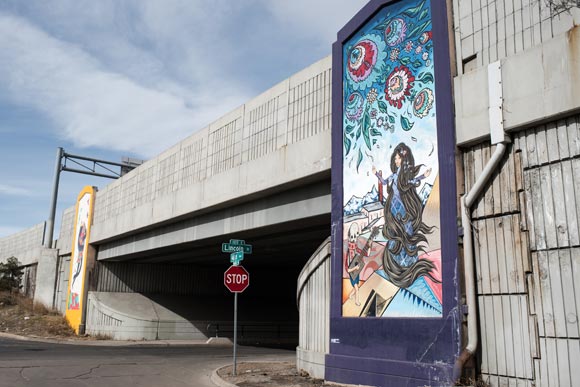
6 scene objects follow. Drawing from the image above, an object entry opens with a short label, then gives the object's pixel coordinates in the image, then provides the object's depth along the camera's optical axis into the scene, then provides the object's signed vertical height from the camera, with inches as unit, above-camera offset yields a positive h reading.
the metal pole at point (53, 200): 1690.3 +300.7
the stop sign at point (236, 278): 561.9 +19.5
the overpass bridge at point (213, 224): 636.1 +114.9
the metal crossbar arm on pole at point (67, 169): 1707.7 +419.4
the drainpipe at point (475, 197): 385.1 +76.1
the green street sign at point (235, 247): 581.6 +53.9
